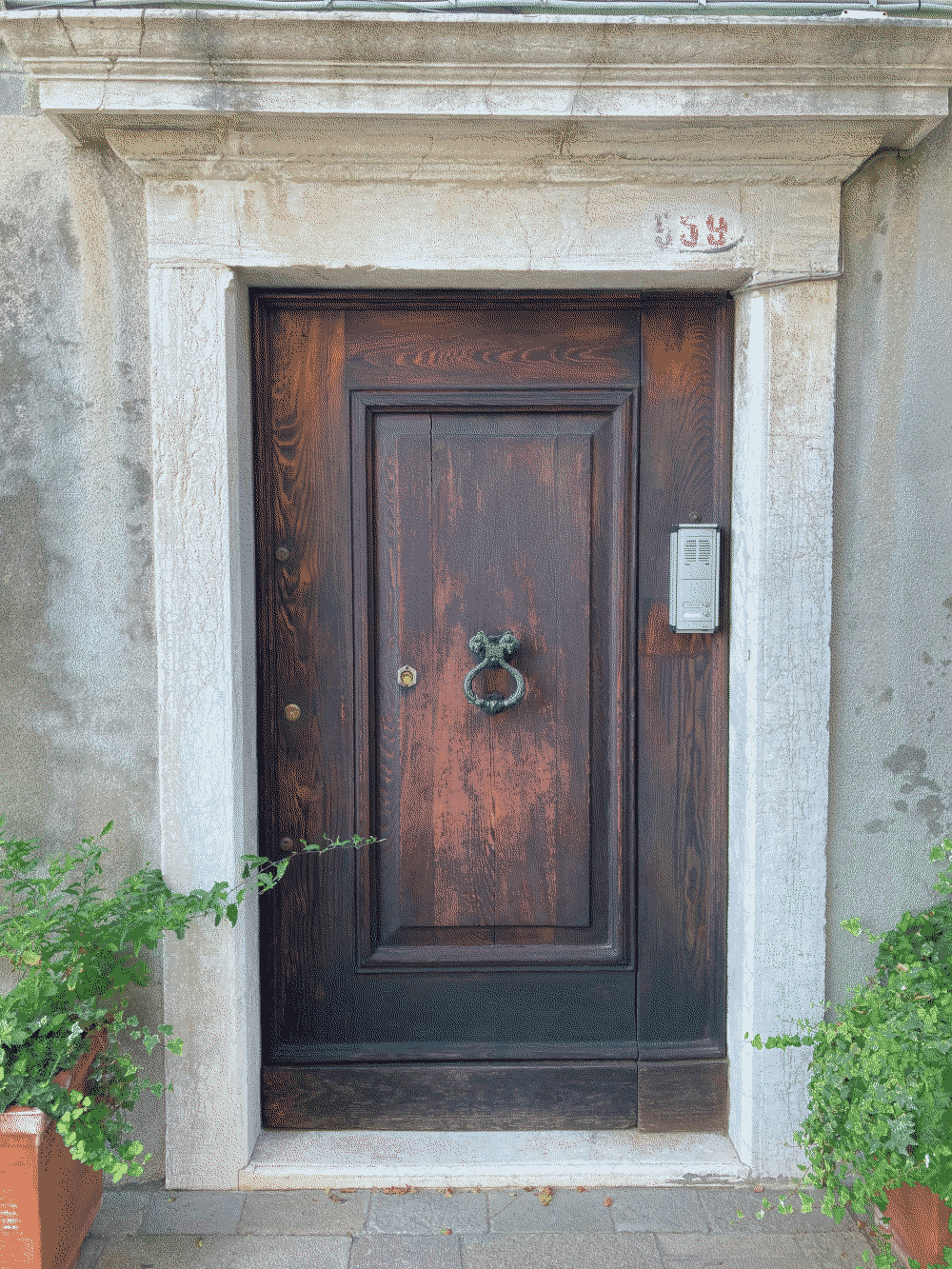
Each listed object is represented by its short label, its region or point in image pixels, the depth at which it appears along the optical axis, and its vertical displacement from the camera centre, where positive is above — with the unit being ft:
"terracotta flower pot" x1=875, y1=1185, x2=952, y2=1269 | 6.52 -4.57
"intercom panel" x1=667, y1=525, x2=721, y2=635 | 8.51 +0.08
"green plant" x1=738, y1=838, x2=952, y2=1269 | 6.12 -3.42
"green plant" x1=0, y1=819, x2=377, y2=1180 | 6.68 -2.99
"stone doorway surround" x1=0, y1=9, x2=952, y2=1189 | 7.11 +2.84
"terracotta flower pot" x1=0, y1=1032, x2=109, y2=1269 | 6.59 -4.31
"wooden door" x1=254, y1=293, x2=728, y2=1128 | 8.58 -1.24
